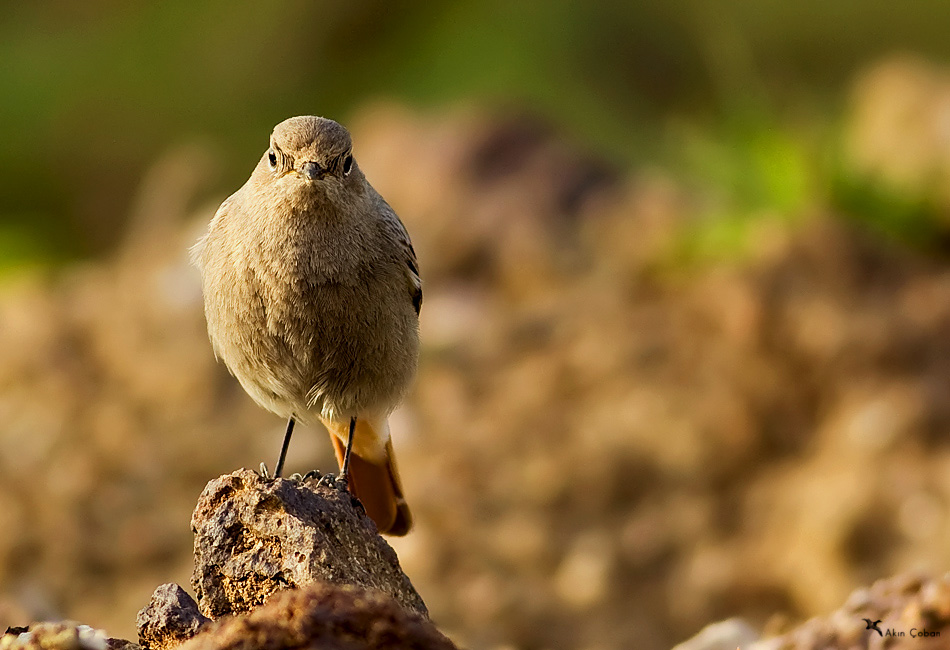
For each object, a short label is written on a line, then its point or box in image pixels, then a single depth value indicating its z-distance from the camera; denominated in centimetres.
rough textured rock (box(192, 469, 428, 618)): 646
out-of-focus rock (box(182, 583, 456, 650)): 534
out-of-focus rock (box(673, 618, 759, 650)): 899
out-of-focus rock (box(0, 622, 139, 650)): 589
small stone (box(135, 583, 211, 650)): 611
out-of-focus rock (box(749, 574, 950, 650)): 695
